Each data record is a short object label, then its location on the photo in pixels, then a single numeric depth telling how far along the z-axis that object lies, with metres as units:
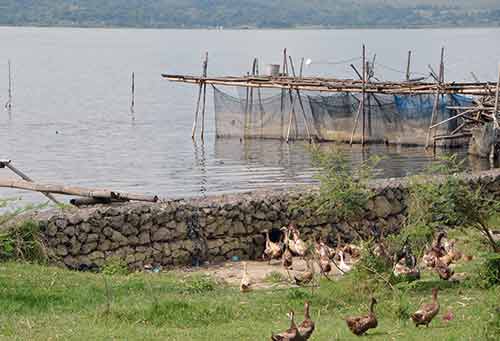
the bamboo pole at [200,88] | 43.09
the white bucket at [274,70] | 44.49
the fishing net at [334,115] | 39.72
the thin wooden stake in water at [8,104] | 63.62
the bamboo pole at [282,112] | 42.19
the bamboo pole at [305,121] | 41.67
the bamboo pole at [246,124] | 43.84
